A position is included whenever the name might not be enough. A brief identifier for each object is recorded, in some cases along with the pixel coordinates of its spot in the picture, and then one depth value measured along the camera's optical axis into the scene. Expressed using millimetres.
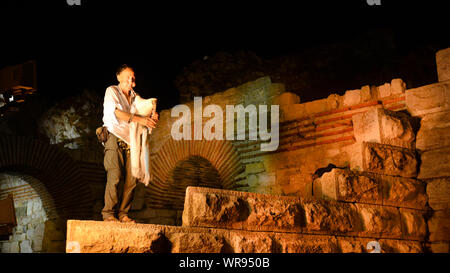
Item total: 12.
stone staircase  3182
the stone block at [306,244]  3957
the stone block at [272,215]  3941
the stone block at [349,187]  4539
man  3711
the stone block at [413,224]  4789
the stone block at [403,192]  4824
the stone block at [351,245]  4305
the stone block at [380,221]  4526
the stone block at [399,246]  4532
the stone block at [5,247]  10535
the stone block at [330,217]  4211
